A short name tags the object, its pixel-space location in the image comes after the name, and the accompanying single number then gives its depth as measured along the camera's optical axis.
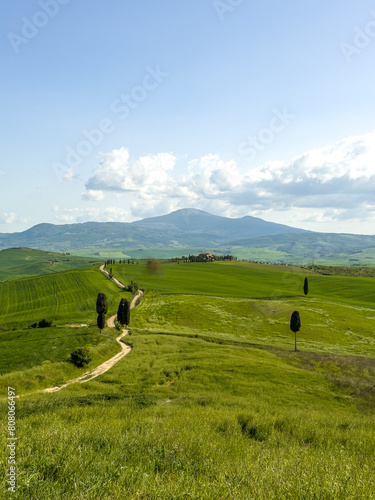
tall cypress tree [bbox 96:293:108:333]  55.58
